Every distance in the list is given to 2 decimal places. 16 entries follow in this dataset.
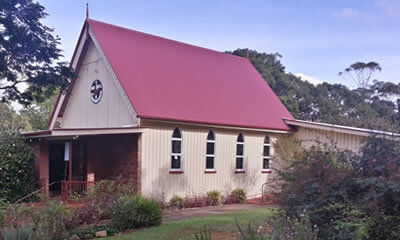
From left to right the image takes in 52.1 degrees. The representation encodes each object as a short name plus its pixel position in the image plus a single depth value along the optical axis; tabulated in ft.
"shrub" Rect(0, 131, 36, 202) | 52.65
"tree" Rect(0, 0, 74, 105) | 44.98
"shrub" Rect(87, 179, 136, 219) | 37.96
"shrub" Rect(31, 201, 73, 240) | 28.45
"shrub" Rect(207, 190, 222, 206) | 57.26
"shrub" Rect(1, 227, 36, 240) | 24.04
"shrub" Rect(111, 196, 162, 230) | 36.14
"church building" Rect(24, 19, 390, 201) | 52.31
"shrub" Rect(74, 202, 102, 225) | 37.30
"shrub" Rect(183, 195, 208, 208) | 53.88
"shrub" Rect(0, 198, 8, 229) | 30.96
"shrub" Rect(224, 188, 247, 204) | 60.44
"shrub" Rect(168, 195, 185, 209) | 52.71
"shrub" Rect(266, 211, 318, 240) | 20.39
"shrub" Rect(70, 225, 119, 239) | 32.55
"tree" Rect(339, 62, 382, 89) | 150.82
